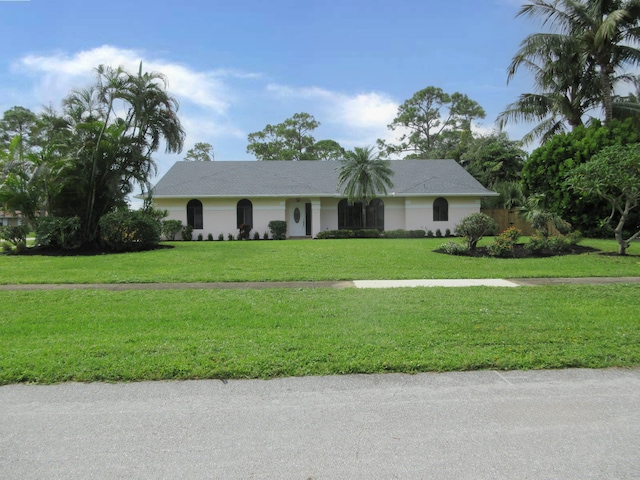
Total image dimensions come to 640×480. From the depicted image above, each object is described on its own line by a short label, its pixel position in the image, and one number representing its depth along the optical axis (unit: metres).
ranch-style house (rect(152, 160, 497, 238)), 26.25
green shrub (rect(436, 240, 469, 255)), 15.23
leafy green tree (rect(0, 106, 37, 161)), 49.19
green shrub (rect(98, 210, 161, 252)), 17.42
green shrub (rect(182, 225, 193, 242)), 25.50
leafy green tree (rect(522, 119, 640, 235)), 20.52
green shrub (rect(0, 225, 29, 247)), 16.96
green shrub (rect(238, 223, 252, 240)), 25.88
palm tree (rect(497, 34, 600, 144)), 23.16
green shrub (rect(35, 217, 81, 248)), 16.91
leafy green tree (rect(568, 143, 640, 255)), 13.35
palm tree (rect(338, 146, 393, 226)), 24.78
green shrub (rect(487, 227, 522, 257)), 14.65
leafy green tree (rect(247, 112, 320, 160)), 49.69
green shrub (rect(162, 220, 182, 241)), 24.42
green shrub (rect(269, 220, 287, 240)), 25.67
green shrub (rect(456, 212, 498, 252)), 15.13
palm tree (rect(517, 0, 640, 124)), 20.89
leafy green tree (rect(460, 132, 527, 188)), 34.16
